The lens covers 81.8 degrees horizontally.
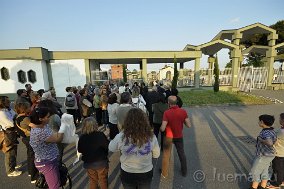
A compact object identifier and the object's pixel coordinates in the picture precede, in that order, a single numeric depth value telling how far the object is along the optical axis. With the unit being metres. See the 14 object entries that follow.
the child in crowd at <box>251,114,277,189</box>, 2.75
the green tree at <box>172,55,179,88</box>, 15.31
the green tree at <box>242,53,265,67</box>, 21.42
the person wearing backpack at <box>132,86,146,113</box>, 5.16
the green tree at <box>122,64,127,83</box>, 17.94
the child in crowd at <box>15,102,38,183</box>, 3.07
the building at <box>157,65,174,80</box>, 43.57
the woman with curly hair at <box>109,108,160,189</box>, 2.04
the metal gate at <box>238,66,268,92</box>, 16.85
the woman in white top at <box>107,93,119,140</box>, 4.66
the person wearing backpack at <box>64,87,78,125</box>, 6.39
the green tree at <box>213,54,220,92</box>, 14.45
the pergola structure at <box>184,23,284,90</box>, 16.53
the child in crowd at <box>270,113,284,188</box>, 2.89
